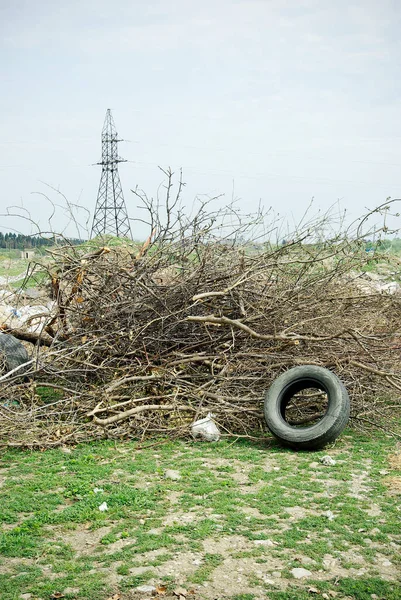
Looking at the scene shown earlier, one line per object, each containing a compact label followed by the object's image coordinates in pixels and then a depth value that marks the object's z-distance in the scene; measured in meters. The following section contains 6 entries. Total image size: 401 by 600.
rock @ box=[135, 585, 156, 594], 3.75
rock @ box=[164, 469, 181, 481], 5.73
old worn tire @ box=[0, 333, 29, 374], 8.29
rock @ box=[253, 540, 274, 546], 4.37
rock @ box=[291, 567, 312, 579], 3.93
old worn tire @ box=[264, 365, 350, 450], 6.64
